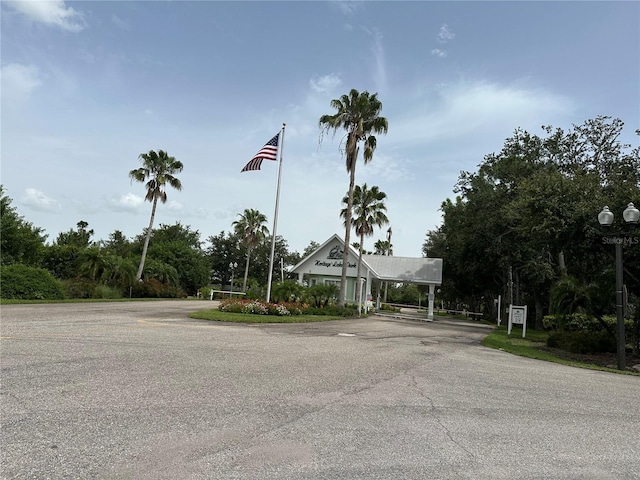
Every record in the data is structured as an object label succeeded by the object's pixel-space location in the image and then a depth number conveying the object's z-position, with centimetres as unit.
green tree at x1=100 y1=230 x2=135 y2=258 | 5787
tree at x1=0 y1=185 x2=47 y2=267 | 2820
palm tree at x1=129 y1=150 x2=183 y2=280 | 3656
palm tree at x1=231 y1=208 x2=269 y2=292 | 5131
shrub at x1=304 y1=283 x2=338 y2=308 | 2486
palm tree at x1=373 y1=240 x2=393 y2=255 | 7412
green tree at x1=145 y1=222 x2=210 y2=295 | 4712
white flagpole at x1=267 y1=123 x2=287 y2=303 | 2197
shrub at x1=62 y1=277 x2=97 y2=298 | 2653
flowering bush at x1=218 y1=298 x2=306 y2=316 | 1997
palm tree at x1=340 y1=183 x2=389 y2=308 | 3372
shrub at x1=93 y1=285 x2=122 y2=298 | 2844
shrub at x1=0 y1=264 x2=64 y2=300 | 2183
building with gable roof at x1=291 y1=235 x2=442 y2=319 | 3388
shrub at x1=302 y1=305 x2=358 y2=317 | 2316
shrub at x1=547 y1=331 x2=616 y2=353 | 1473
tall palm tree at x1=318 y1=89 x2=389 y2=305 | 2680
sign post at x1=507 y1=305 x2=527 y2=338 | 2105
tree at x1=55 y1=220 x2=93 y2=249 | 6225
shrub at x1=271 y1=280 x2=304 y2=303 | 2377
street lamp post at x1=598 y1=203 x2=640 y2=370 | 1096
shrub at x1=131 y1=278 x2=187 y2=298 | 3491
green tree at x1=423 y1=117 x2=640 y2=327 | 1460
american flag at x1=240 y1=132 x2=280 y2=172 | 2048
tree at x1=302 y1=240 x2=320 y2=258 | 8625
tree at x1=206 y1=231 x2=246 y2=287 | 7025
